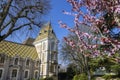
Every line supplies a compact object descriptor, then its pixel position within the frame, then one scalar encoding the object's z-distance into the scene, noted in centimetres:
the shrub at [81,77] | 1422
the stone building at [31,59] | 2037
